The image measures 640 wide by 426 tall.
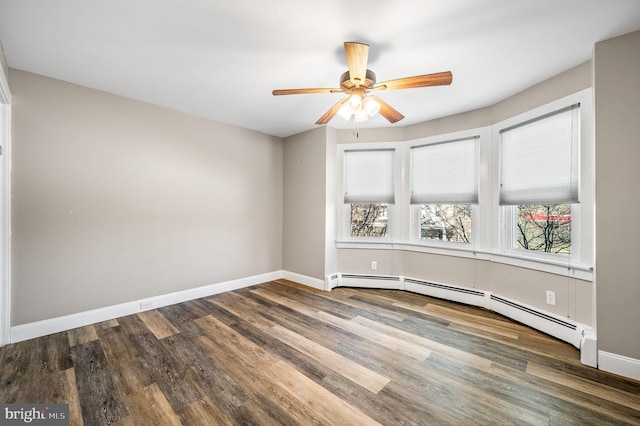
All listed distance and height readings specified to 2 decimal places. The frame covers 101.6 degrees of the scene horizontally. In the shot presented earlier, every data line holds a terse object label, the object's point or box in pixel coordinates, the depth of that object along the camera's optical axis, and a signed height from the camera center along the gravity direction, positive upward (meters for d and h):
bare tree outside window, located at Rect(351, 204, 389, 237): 4.25 -0.13
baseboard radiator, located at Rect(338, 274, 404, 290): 4.10 -1.10
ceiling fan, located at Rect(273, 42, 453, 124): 1.79 +0.97
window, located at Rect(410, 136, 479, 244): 3.53 +0.35
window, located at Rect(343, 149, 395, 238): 4.16 +0.37
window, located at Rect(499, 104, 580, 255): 2.53 +0.34
